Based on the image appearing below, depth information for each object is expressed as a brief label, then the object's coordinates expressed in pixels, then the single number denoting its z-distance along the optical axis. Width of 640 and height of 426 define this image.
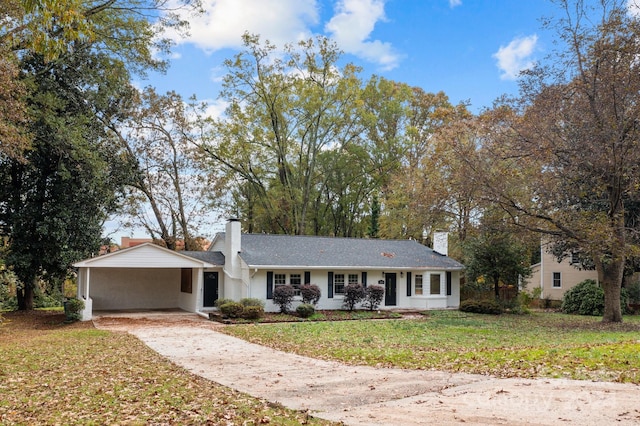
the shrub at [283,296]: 22.20
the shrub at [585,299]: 26.38
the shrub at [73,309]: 20.38
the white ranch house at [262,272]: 22.56
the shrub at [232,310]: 20.23
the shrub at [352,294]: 23.77
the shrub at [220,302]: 21.33
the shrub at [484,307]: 24.77
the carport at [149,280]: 21.66
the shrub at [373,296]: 24.03
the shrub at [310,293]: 22.73
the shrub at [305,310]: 21.73
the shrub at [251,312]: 20.34
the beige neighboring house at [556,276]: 30.66
